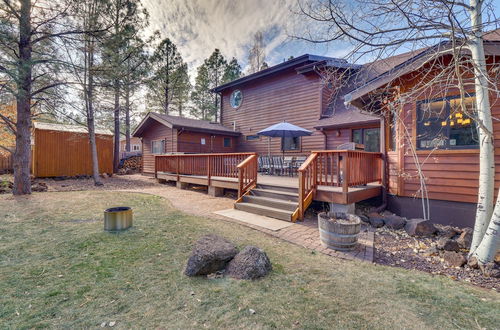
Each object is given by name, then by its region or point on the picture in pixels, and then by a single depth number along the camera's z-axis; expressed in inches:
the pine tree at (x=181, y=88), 819.9
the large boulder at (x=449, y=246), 139.5
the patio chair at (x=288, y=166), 349.2
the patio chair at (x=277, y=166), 360.7
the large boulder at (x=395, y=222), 184.1
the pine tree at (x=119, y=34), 324.8
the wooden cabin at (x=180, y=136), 479.5
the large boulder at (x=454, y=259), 122.3
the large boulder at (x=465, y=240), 143.1
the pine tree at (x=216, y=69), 917.2
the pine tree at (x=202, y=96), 914.1
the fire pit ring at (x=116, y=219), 161.3
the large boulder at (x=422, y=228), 167.5
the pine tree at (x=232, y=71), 911.0
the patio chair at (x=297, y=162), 353.2
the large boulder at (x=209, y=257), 103.2
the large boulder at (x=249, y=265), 102.1
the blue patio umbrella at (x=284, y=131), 334.3
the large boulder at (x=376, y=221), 190.7
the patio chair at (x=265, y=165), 380.8
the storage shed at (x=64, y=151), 464.1
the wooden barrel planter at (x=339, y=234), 135.1
